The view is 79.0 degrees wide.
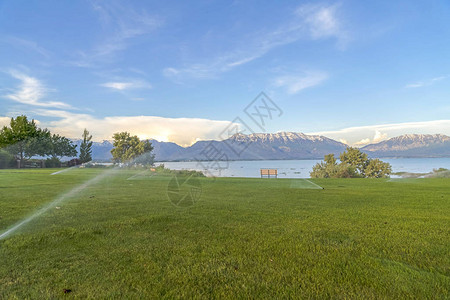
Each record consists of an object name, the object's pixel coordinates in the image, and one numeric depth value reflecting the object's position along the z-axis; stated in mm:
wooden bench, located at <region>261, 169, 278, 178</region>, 35591
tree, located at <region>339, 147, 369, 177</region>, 60375
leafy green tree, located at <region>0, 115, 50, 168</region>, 54406
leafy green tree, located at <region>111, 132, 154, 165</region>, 59688
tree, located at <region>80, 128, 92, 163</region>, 88250
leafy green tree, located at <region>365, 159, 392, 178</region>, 55775
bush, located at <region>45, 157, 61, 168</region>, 58569
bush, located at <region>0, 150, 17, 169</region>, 53688
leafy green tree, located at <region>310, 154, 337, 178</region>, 48119
